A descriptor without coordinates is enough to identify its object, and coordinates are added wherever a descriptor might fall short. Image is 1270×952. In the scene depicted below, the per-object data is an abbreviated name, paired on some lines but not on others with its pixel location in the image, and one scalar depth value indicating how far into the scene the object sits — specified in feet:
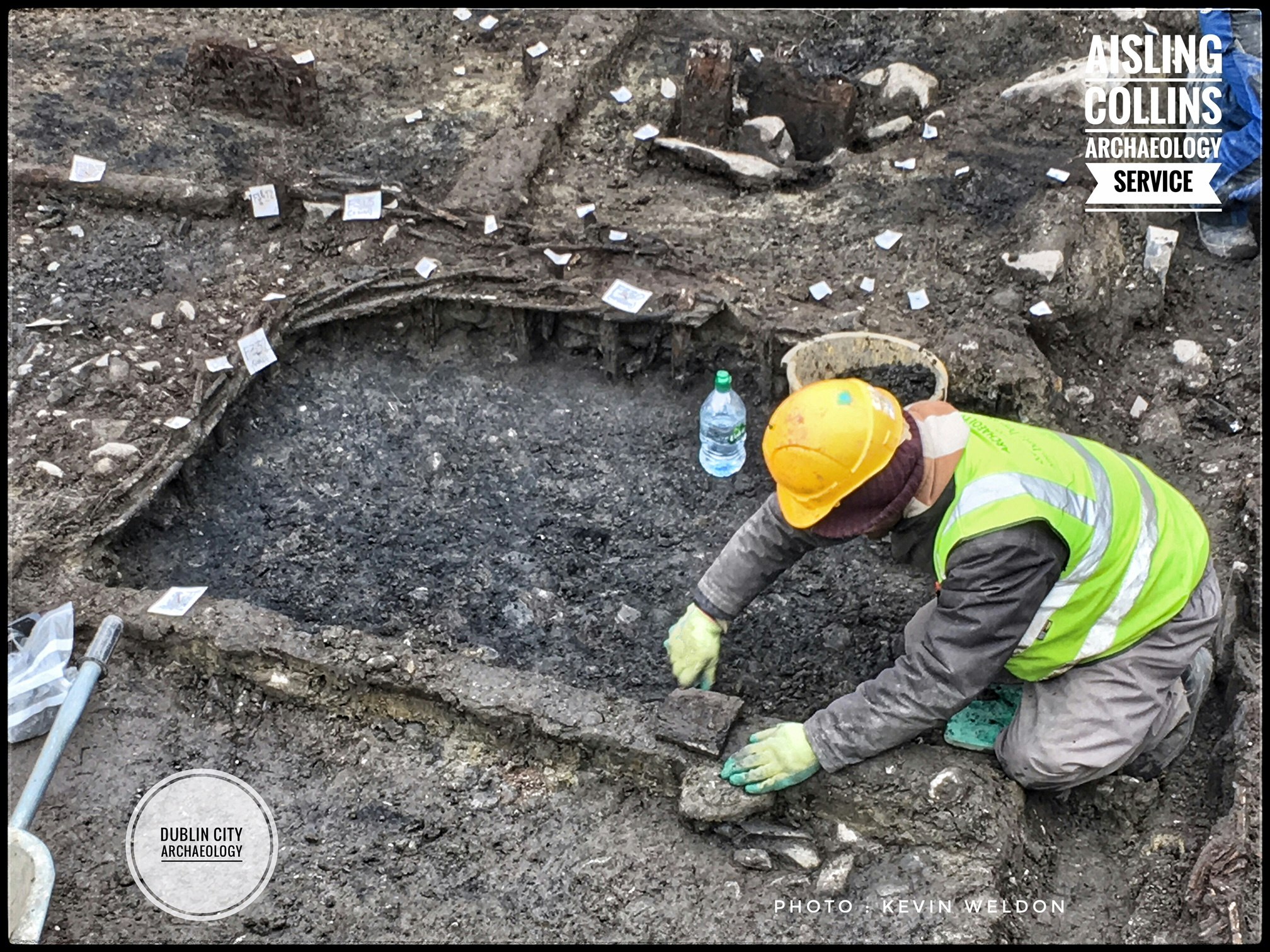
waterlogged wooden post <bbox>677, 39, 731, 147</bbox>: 20.81
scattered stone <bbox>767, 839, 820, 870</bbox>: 10.50
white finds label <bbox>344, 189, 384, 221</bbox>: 18.40
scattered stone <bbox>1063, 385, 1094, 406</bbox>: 16.30
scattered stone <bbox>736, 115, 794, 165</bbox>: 21.01
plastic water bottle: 15.52
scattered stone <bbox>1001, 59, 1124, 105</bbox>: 20.56
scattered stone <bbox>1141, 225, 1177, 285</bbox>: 17.60
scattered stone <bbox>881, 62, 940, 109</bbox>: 21.83
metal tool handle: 9.14
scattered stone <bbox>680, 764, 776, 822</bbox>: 10.47
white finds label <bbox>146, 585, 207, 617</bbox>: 12.43
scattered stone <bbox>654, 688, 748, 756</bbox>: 10.77
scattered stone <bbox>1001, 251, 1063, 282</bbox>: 16.89
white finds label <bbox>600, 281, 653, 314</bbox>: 16.72
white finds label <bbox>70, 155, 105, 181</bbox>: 19.33
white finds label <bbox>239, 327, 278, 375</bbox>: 16.28
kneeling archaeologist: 9.16
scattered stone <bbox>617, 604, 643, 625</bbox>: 13.30
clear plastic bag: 11.57
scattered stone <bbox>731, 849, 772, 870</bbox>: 10.46
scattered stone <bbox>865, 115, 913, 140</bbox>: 21.21
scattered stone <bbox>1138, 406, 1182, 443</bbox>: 15.76
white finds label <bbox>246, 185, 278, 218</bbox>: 18.80
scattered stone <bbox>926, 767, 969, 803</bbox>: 10.32
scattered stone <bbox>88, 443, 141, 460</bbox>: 14.82
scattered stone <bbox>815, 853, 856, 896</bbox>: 10.28
